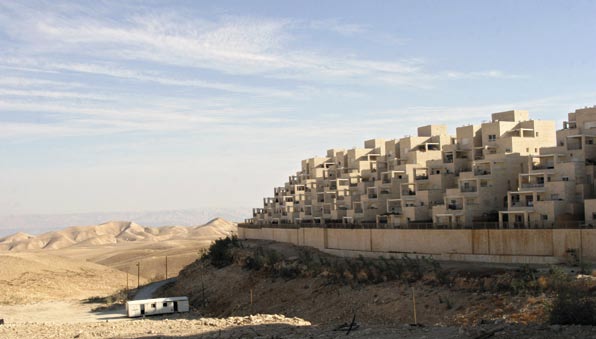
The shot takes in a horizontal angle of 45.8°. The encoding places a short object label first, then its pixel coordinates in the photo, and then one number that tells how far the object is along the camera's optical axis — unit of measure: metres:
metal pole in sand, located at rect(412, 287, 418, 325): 40.14
